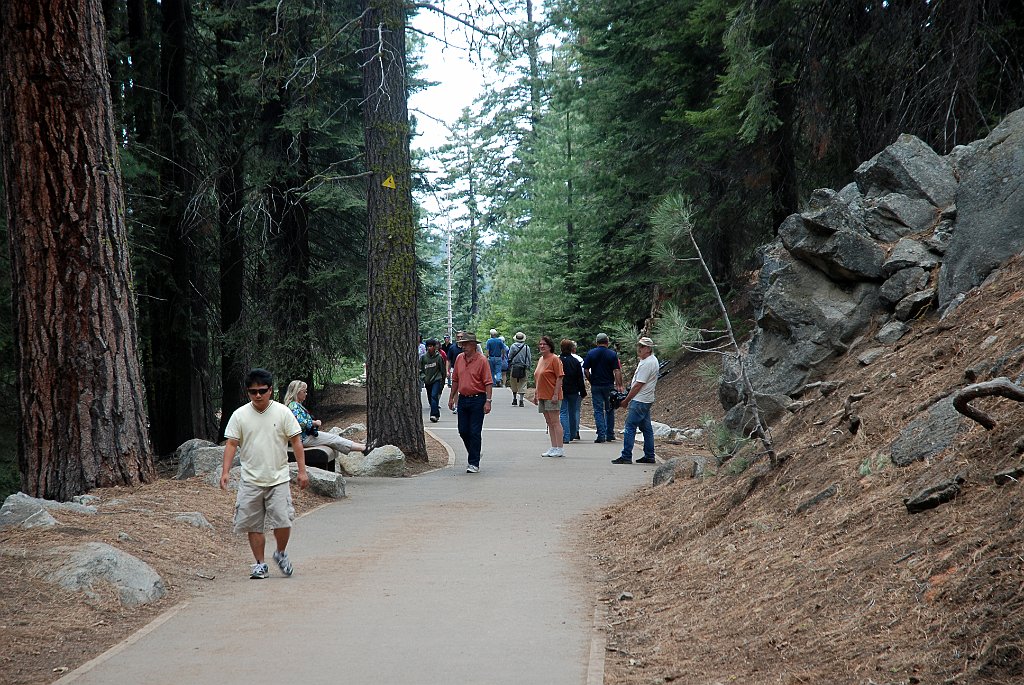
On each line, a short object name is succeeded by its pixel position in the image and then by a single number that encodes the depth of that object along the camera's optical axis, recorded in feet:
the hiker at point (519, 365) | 100.83
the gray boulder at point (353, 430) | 73.49
